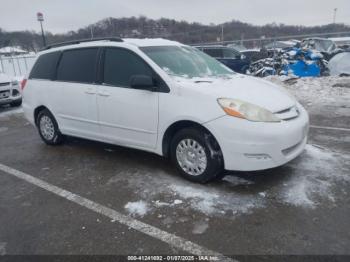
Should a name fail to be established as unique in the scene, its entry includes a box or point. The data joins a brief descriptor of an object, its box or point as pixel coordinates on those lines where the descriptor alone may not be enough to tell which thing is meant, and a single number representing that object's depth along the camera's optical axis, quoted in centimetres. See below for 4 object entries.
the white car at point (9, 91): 1010
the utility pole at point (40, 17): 1730
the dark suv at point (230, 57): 1480
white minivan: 346
